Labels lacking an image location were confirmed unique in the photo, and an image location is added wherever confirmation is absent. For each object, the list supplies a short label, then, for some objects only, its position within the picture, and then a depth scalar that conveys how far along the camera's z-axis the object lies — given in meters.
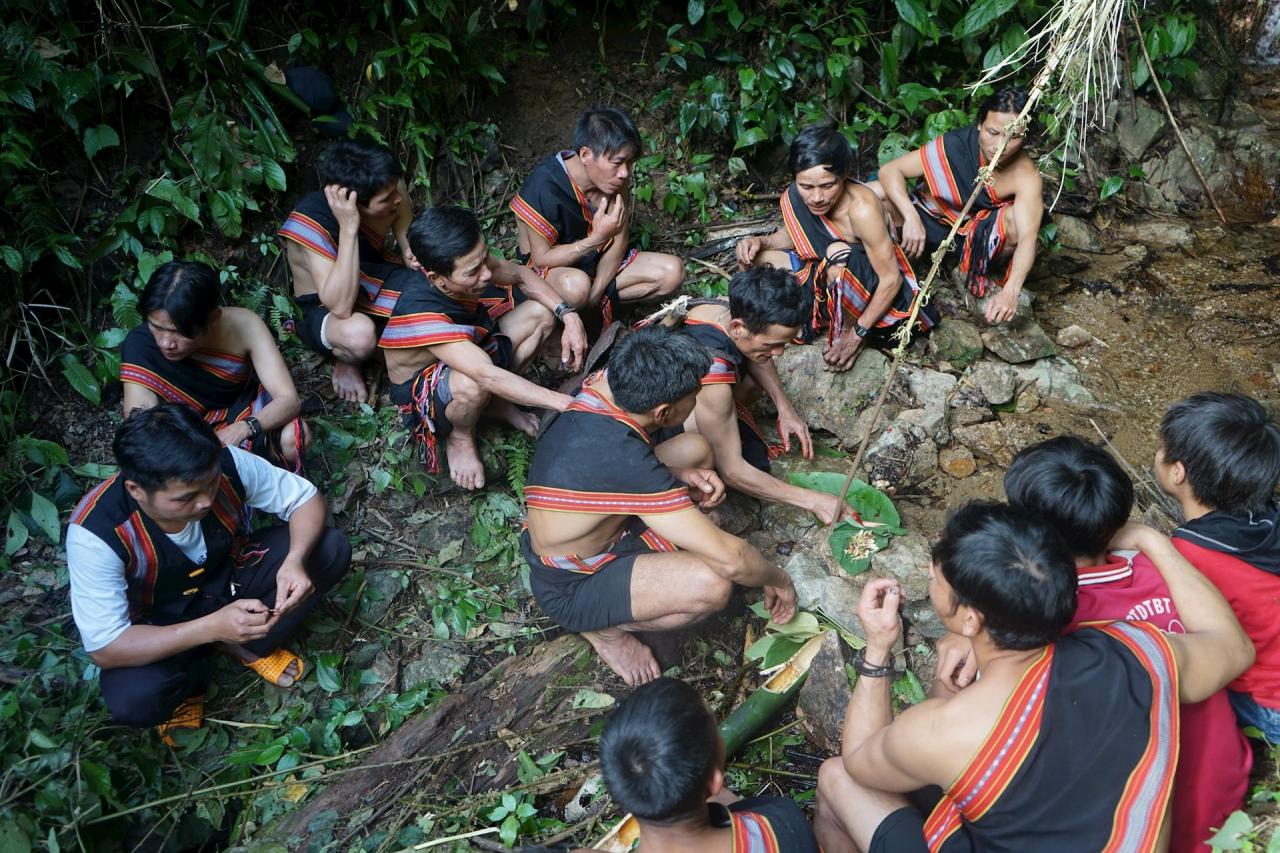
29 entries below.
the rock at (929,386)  4.84
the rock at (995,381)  4.93
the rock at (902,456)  4.52
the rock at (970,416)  4.82
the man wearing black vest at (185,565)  3.11
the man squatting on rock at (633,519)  3.18
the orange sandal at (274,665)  3.67
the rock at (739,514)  4.21
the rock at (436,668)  3.80
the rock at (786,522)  4.14
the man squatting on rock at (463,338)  4.11
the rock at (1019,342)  5.06
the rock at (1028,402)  4.93
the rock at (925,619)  3.57
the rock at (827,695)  3.38
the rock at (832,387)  4.83
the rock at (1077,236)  6.04
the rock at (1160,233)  6.10
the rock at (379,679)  3.75
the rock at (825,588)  3.62
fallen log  3.22
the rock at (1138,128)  6.53
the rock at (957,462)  4.58
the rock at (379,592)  4.04
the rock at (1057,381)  4.95
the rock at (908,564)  3.70
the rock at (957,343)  5.09
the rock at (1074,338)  5.32
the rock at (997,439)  4.68
